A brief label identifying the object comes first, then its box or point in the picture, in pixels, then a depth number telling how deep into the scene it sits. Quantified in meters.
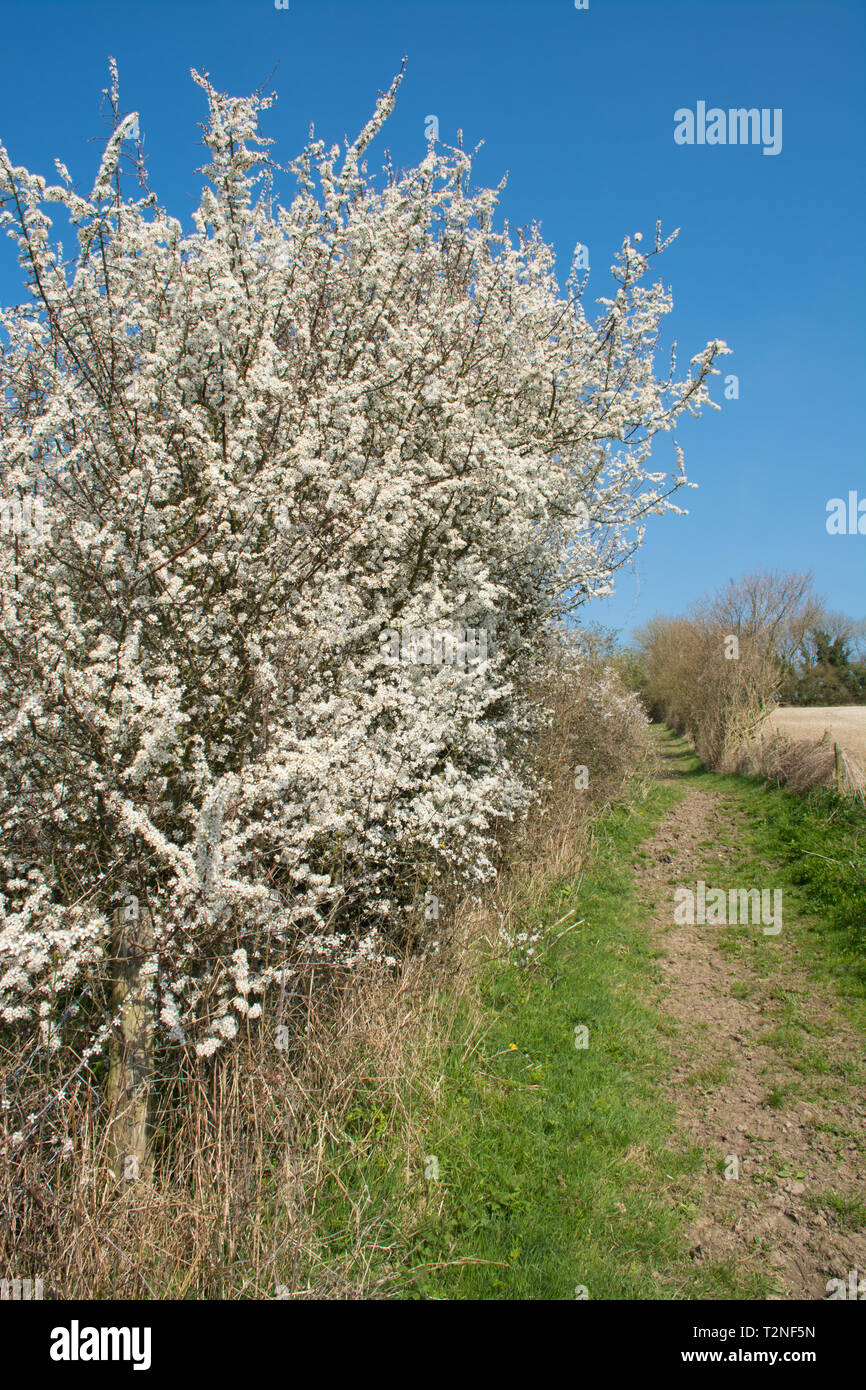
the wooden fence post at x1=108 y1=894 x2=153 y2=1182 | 3.33
